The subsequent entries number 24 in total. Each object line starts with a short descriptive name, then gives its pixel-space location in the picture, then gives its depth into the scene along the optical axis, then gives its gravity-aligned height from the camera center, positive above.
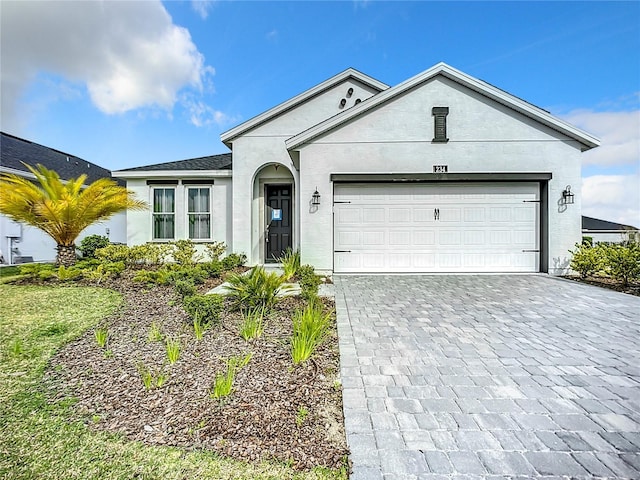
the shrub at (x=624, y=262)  7.36 -0.52
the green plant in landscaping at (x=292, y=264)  8.14 -0.68
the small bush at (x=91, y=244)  11.11 -0.19
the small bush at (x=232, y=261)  9.81 -0.72
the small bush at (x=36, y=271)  7.61 -0.80
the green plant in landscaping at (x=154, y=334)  4.24 -1.33
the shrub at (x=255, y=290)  5.15 -0.85
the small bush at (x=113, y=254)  9.19 -0.45
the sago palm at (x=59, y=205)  8.02 +0.89
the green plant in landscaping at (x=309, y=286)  5.69 -0.91
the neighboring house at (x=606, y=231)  9.64 +0.43
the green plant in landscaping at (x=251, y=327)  4.12 -1.21
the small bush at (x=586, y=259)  8.05 -0.50
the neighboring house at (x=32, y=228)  11.55 +0.87
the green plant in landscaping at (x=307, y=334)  3.46 -1.14
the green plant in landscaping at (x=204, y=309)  4.50 -1.01
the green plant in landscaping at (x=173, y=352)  3.51 -1.30
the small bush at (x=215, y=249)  10.82 -0.35
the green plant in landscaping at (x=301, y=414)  2.47 -1.44
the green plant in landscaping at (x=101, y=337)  4.10 -1.32
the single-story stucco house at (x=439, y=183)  8.76 +1.64
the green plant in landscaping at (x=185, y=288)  5.50 -0.87
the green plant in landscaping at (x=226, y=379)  2.79 -1.34
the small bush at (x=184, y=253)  9.56 -0.43
